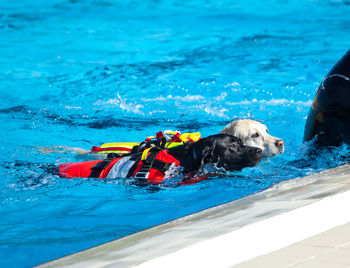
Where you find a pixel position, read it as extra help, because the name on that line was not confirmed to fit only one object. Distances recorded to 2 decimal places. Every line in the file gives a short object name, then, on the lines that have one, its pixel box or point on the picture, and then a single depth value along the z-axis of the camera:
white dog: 11.88
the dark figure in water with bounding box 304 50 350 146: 9.60
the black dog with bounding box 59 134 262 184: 10.09
